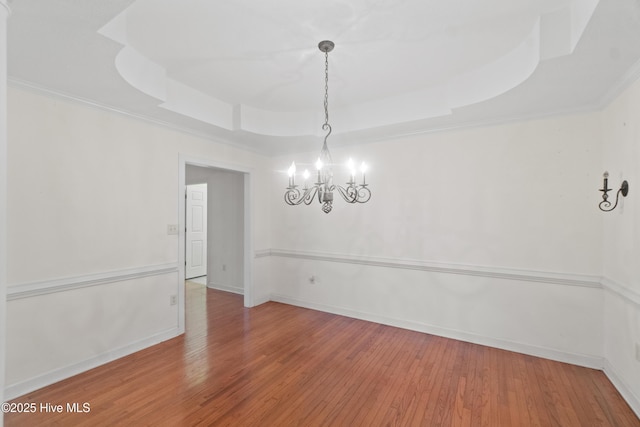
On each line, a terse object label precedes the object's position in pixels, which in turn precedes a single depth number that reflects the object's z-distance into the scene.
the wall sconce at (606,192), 2.30
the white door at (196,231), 6.44
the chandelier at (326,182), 2.25
